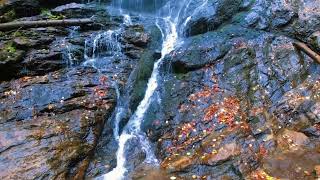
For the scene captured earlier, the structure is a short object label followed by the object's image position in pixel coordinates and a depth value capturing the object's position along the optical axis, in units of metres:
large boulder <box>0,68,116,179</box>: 7.14
